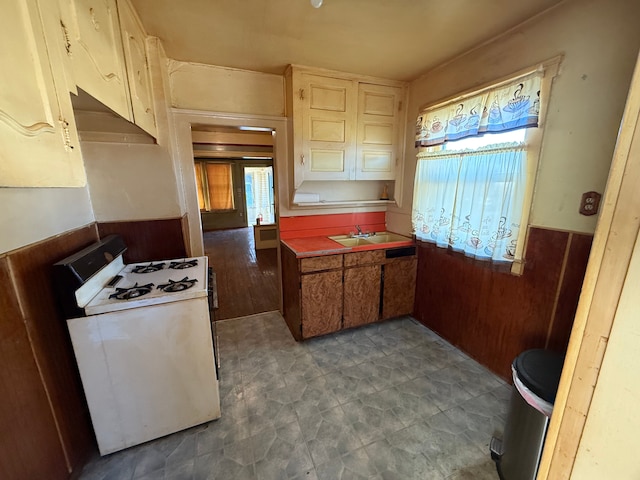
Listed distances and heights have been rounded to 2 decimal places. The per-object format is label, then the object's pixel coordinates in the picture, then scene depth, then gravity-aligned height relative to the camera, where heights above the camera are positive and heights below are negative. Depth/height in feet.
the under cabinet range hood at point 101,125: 3.54 +1.17
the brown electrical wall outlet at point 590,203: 4.41 -0.26
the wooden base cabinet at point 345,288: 7.34 -3.02
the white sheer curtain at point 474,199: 5.49 -0.27
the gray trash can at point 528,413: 3.66 -3.30
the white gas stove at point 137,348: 4.05 -2.67
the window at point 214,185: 23.91 +0.31
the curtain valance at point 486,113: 5.05 +1.71
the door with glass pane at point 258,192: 26.71 -0.39
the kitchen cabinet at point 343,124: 7.23 +1.89
